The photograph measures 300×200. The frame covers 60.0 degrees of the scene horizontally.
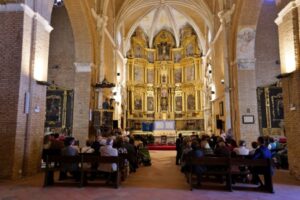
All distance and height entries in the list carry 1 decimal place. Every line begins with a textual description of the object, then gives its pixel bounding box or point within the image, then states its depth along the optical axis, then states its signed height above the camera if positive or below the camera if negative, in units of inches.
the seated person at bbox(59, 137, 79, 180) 245.4 -26.7
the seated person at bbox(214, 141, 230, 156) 252.2 -24.3
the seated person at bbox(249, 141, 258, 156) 256.5 -19.3
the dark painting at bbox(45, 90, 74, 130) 551.2 +35.1
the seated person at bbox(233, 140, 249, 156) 266.8 -26.1
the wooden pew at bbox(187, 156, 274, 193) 225.3 -34.0
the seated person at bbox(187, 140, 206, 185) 235.8 -36.9
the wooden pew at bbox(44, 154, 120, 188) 235.0 -32.7
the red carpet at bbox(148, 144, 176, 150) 724.7 -60.8
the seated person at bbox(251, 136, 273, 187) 234.4 -25.9
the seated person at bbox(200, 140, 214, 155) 277.0 -24.5
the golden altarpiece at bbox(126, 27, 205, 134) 954.7 +167.6
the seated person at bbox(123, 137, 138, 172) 321.6 -34.7
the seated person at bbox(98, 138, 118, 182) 241.3 -28.4
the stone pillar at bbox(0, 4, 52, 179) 273.9 +37.9
